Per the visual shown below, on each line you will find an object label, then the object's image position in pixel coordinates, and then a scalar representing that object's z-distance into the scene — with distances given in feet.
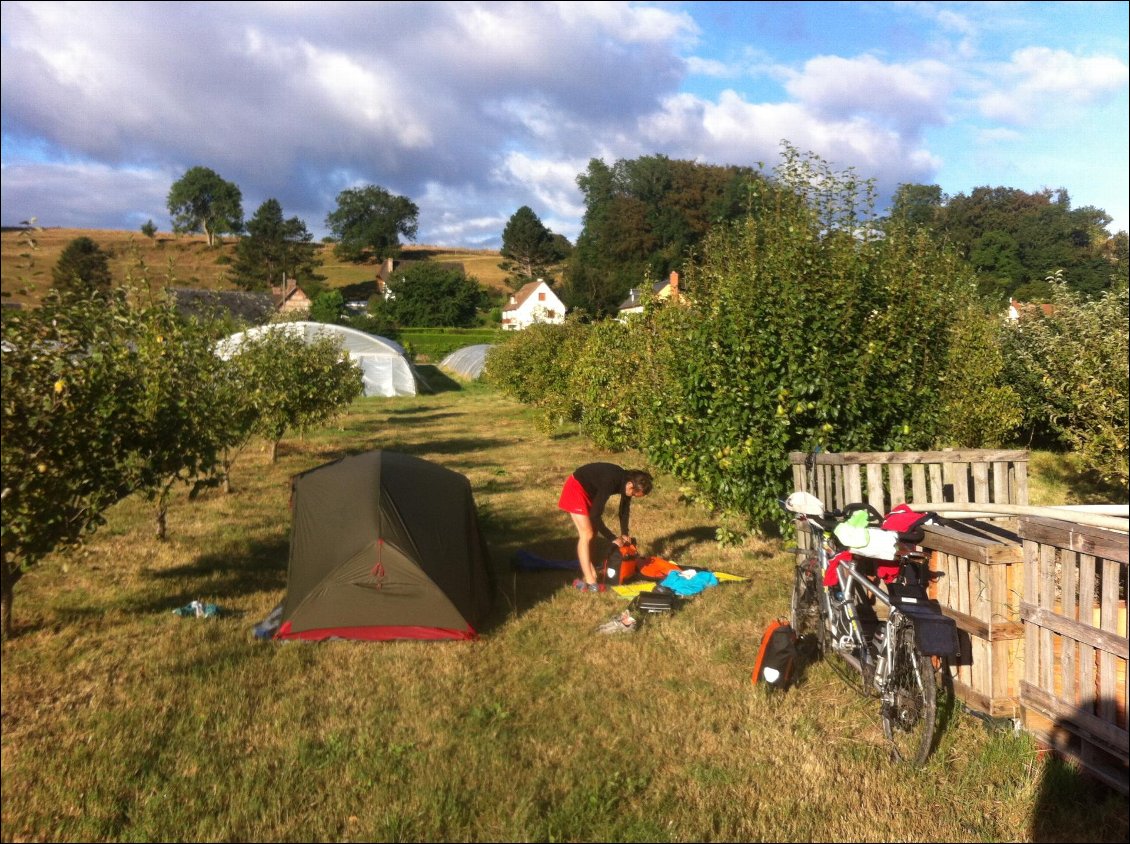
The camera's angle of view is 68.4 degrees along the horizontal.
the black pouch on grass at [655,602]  24.58
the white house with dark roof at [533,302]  275.59
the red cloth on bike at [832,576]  17.24
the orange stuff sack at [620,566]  27.68
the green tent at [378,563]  22.09
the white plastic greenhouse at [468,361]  159.74
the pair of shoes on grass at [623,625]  23.24
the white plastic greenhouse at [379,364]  121.70
